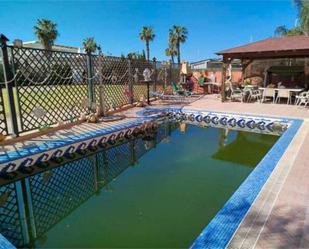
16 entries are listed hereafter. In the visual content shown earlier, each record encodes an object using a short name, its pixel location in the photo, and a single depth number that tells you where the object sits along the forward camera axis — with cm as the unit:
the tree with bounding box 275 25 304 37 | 2524
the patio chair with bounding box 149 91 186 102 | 1196
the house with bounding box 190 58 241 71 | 2182
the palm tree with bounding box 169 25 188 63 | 3416
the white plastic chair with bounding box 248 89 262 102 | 1085
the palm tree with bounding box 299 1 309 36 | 2125
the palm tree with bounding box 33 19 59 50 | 2908
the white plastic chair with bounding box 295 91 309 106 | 912
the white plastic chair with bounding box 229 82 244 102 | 1098
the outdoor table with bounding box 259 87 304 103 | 957
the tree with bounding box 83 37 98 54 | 3842
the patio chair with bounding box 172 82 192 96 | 1331
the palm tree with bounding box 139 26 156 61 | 3609
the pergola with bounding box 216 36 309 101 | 931
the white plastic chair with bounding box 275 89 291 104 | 989
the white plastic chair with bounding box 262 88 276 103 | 1027
